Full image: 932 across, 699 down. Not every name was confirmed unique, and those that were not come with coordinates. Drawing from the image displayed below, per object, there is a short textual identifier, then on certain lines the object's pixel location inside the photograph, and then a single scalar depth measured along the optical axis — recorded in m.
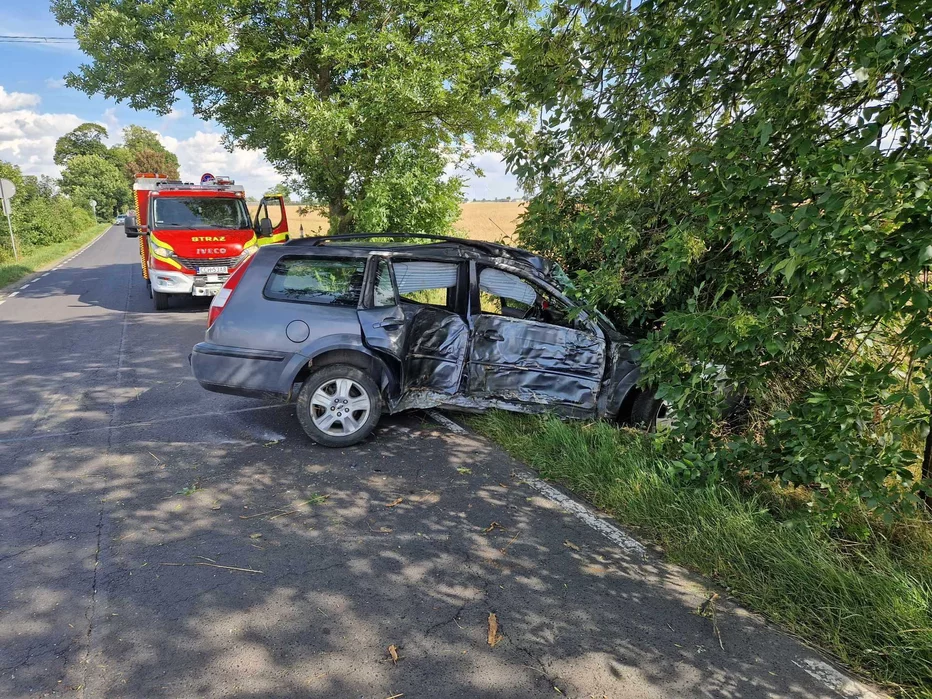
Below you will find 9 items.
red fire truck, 11.84
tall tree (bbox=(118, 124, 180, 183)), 90.12
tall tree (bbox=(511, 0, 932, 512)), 2.54
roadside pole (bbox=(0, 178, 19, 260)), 20.61
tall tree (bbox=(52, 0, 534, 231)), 10.47
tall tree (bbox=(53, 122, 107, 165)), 95.38
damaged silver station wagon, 4.93
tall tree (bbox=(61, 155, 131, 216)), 78.08
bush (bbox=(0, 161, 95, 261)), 28.15
